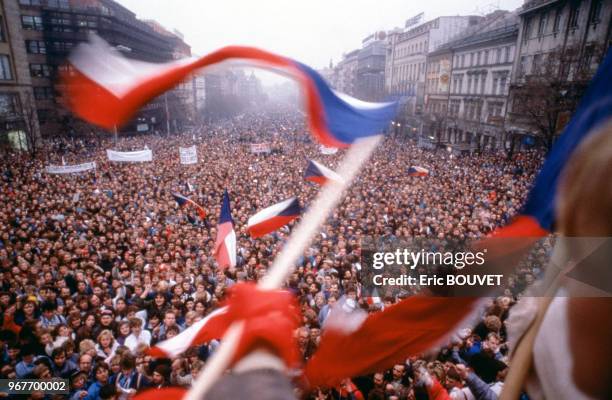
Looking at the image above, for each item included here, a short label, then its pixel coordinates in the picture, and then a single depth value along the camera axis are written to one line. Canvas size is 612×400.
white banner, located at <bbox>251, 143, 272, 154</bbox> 28.05
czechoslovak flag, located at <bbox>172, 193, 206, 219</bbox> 12.52
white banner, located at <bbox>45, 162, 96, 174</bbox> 17.08
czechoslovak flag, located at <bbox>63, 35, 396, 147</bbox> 1.94
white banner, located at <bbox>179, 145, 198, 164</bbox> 20.30
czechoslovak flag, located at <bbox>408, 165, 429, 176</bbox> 16.95
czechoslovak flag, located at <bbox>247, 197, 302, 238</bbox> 7.57
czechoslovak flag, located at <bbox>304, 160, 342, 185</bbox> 8.19
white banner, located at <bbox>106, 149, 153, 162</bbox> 19.98
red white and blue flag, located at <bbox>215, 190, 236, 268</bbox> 8.06
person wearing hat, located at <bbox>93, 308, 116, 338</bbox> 6.51
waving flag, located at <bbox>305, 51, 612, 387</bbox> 1.68
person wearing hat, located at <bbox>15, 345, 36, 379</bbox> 5.36
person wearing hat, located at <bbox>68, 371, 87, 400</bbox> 5.00
